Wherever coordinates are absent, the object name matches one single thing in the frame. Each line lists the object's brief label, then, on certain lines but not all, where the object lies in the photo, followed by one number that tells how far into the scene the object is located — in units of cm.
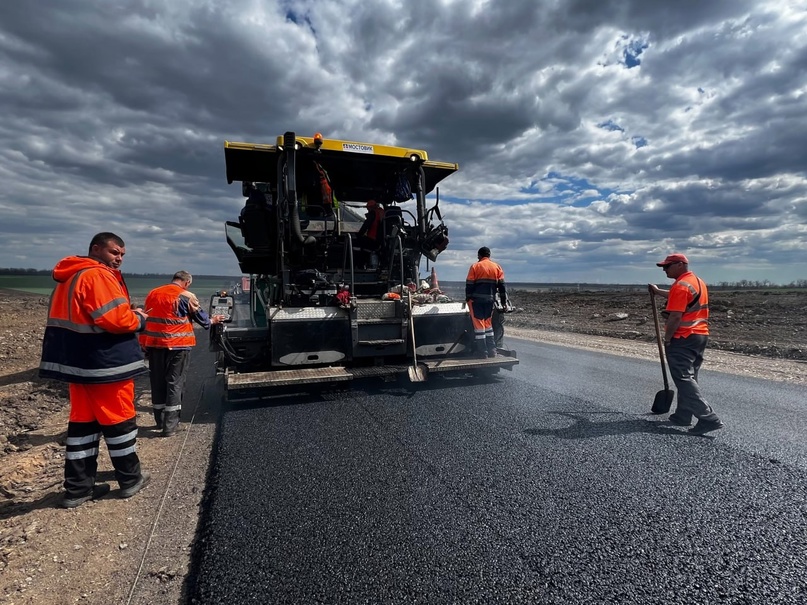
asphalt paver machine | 516
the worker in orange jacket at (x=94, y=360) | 276
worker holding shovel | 407
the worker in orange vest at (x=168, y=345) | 436
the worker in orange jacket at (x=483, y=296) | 597
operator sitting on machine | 611
